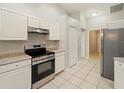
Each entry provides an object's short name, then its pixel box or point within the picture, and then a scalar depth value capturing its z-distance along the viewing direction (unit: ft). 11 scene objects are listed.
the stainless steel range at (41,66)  5.69
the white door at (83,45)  15.34
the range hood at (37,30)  6.41
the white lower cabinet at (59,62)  7.88
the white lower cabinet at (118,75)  4.67
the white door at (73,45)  10.45
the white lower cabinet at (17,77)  4.21
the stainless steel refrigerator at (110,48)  6.32
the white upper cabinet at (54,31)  8.28
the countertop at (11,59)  4.23
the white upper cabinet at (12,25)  4.88
